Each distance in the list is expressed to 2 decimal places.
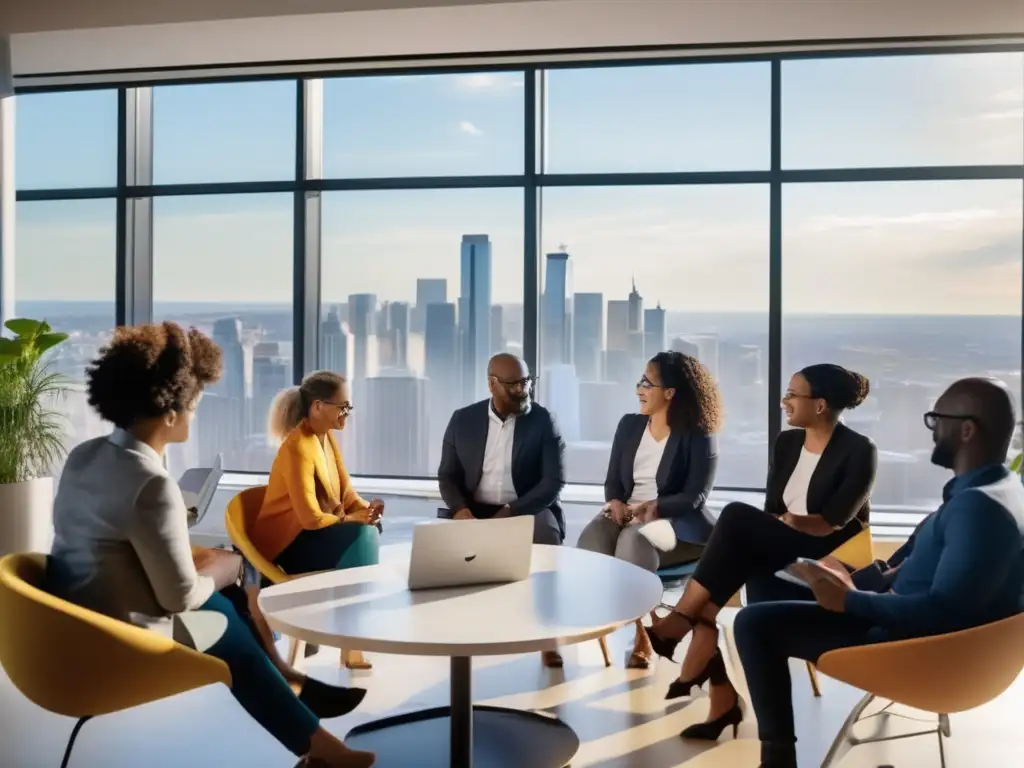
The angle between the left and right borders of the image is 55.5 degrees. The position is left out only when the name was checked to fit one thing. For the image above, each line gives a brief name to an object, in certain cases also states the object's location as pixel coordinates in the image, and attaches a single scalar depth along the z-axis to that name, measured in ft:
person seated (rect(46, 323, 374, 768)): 8.41
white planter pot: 16.20
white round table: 8.15
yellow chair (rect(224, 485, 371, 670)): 12.37
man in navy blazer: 14.64
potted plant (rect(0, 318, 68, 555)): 16.26
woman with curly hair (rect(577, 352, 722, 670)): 13.76
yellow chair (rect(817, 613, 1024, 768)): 8.27
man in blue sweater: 8.32
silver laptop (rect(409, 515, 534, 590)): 9.30
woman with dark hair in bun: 11.32
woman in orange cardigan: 12.66
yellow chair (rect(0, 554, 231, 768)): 8.11
